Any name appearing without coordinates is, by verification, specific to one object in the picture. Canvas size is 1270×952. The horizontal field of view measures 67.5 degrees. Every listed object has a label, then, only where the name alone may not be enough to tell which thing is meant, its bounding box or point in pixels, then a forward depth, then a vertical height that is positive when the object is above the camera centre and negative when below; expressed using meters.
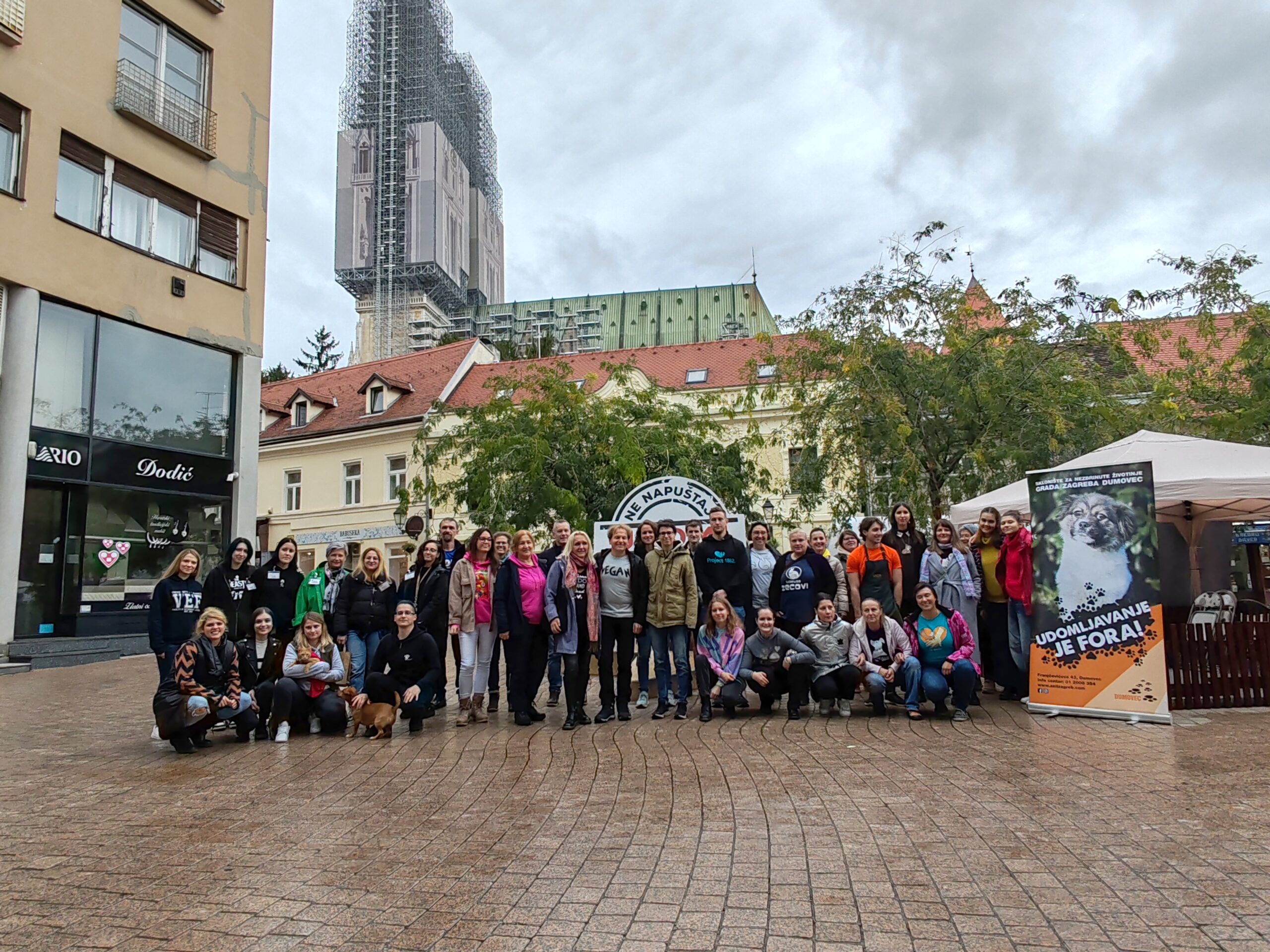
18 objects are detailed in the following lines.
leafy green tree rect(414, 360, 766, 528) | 21.25 +2.94
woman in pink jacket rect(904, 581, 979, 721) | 8.51 -0.73
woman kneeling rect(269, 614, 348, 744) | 8.19 -0.90
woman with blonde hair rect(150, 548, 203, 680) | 8.31 -0.22
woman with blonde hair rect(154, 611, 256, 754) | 7.54 -0.89
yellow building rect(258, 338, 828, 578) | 39.38 +6.43
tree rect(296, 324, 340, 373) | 75.25 +18.00
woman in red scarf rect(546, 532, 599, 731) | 8.80 -0.32
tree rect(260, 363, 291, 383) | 66.62 +15.09
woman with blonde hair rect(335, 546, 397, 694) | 9.01 -0.28
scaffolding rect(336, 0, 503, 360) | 98.81 +49.25
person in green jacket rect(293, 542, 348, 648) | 9.26 -0.06
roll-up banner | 8.33 -0.23
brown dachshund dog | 8.14 -1.17
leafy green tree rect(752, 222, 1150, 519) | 16.23 +3.32
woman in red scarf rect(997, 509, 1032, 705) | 9.30 -0.06
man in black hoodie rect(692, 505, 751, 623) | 9.55 +0.08
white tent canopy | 9.70 +1.06
